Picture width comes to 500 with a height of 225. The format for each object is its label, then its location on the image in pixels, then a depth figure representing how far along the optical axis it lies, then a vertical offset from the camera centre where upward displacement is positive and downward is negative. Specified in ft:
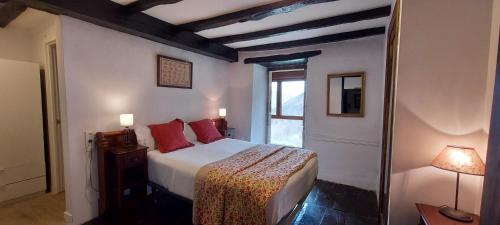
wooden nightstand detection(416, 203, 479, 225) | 4.06 -2.29
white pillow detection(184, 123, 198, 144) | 11.08 -1.86
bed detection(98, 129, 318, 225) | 6.28 -2.69
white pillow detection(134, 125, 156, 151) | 8.98 -1.66
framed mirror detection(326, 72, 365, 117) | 11.24 +0.36
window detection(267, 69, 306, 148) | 15.38 -0.54
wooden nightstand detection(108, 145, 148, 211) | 7.59 -2.81
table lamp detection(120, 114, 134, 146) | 8.25 -0.86
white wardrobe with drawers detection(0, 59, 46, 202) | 8.75 -1.48
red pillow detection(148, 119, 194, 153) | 9.15 -1.71
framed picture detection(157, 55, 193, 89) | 10.48 +1.35
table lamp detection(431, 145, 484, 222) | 3.91 -1.17
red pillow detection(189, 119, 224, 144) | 11.31 -1.77
